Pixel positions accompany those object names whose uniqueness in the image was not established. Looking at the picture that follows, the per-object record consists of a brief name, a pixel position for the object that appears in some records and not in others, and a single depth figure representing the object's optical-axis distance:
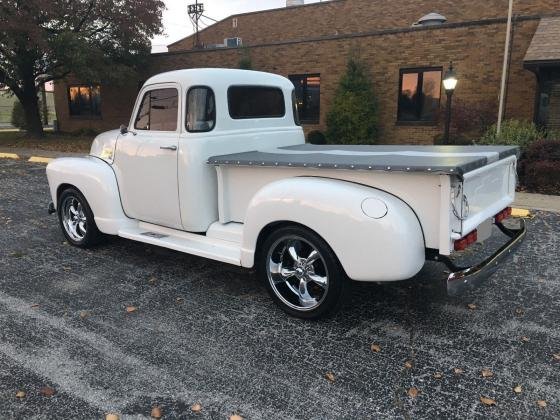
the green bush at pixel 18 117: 28.00
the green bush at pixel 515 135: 10.64
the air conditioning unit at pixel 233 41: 25.67
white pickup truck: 3.23
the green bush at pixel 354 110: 15.40
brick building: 13.14
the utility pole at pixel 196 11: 31.59
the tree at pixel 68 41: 16.59
